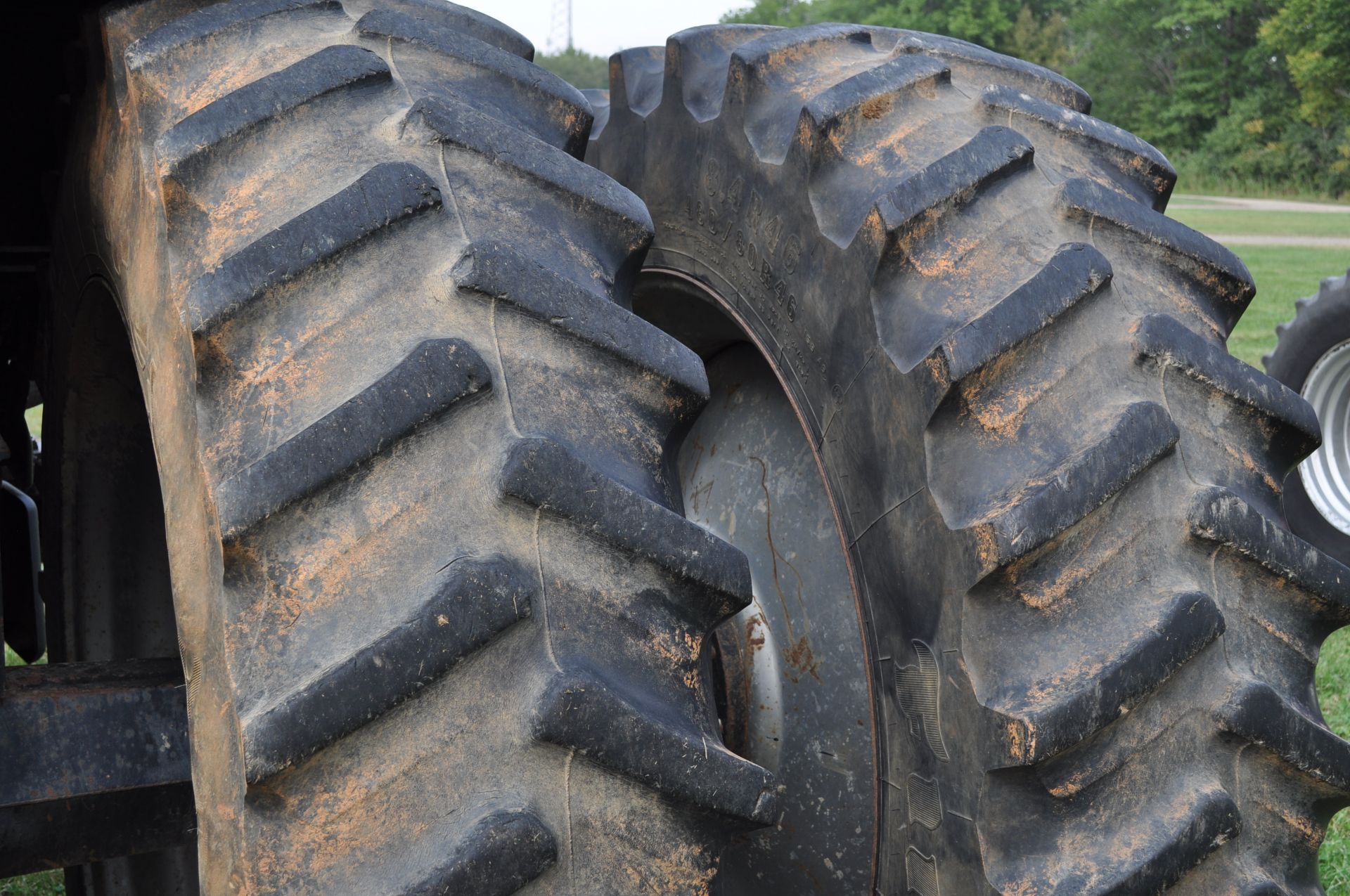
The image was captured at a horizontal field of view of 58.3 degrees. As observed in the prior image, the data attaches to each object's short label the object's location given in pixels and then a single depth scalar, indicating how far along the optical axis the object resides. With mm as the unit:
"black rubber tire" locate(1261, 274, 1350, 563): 5227
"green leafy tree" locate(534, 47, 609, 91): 71750
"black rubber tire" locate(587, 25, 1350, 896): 1301
